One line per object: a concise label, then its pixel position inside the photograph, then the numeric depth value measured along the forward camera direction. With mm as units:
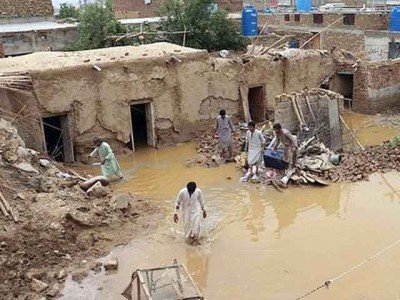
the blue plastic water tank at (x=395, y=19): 22953
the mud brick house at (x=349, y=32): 22984
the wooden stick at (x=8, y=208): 9383
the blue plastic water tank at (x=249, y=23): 25250
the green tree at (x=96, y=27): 20906
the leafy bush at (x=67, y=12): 30720
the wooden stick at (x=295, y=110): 14177
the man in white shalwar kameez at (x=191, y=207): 9375
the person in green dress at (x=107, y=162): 12500
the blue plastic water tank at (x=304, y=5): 33750
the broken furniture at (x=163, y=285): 6695
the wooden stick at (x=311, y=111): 14445
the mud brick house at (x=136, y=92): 14117
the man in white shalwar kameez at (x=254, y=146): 12547
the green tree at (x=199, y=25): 21641
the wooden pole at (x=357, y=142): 14438
